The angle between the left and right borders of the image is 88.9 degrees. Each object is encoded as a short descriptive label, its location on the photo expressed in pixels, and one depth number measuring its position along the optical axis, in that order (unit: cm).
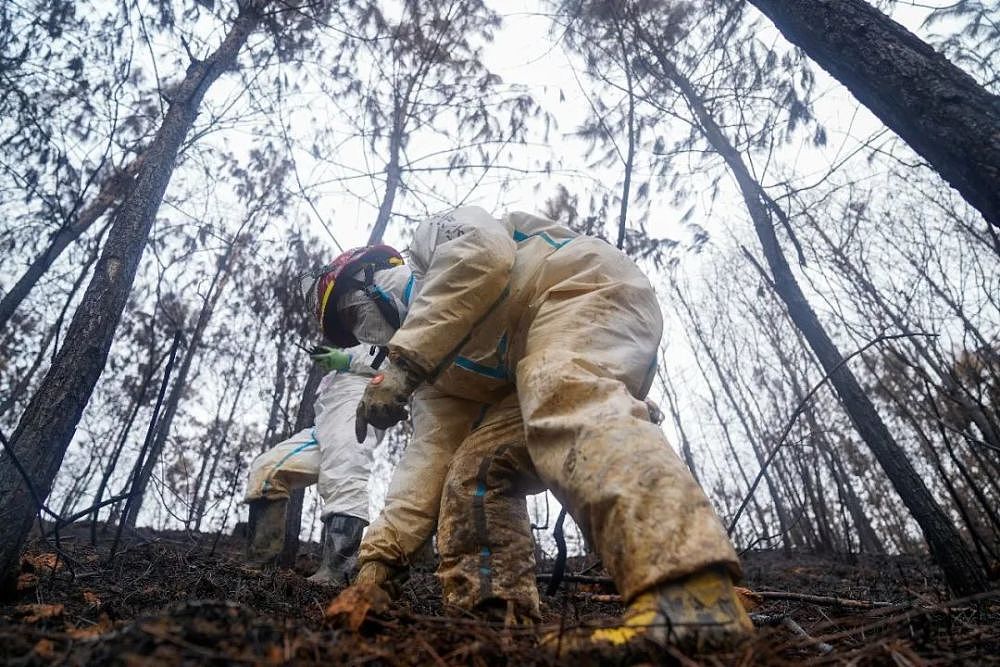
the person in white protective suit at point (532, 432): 106
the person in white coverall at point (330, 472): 326
